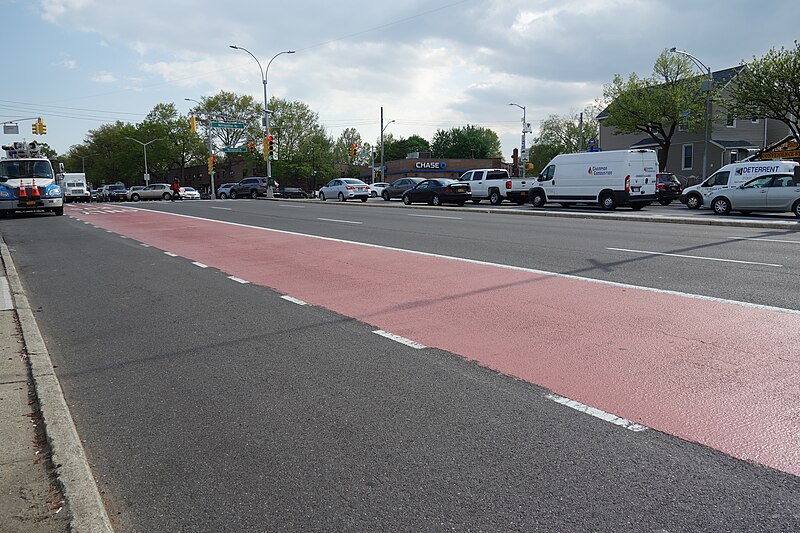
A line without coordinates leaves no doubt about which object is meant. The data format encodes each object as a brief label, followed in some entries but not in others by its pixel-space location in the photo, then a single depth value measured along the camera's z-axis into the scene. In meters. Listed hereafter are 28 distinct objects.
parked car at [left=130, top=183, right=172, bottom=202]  53.08
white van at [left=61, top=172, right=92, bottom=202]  50.06
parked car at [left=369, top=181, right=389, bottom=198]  50.25
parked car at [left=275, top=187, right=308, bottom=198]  59.87
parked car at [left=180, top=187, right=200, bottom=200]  59.21
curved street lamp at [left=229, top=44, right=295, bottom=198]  47.50
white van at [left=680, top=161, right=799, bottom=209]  22.84
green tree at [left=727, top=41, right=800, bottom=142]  34.53
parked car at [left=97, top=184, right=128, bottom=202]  57.12
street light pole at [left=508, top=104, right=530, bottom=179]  46.94
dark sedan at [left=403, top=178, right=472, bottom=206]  32.25
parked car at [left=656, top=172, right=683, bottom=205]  31.18
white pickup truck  31.22
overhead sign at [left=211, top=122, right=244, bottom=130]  50.67
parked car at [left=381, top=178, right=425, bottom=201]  40.81
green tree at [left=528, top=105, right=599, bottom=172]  94.50
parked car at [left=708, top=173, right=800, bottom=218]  20.33
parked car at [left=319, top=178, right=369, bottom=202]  39.97
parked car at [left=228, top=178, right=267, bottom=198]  52.09
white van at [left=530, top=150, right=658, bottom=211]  24.89
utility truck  25.45
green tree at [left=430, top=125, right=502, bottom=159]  112.56
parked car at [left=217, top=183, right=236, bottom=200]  53.79
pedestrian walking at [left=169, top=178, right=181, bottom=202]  51.66
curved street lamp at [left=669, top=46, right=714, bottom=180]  36.66
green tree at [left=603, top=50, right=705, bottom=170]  44.78
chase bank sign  81.69
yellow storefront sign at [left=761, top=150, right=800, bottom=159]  30.64
